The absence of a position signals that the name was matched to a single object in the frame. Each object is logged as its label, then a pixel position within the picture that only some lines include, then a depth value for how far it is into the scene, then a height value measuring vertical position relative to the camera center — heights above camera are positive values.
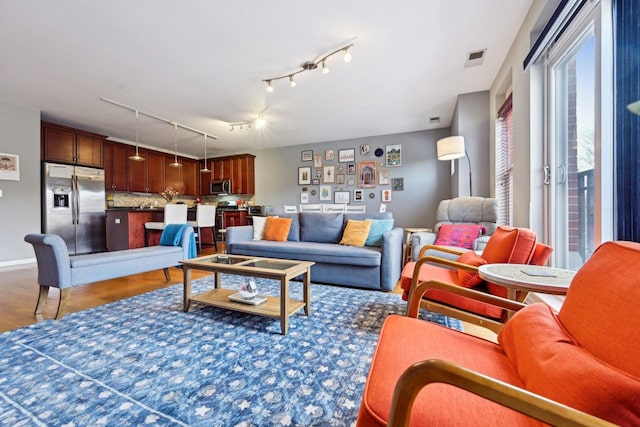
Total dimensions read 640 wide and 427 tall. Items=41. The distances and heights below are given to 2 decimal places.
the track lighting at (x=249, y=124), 4.66 +1.67
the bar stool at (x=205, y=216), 5.02 -0.05
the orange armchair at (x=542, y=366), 0.47 -0.34
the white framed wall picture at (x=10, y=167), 3.77 +0.71
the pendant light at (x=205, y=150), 5.70 +1.57
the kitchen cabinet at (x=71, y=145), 4.38 +1.24
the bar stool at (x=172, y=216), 4.53 -0.04
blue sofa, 2.77 -0.44
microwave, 6.93 +0.73
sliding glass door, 1.35 +0.45
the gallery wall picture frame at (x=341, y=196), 6.03 +0.38
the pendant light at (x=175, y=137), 4.92 +1.65
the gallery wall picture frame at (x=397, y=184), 5.57 +0.60
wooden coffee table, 1.81 -0.49
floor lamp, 3.32 +0.82
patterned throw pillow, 2.76 -0.25
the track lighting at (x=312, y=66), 2.60 +1.64
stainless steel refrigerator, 4.35 +0.16
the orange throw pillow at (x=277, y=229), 3.68 -0.22
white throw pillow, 3.82 -0.20
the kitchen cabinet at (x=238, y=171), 6.85 +1.13
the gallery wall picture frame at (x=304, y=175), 6.38 +0.93
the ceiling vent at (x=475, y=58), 2.75 +1.67
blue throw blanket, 3.12 -0.27
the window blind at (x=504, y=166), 3.11 +0.57
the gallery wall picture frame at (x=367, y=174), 5.79 +0.86
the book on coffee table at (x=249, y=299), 2.01 -0.67
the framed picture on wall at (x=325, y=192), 6.20 +0.49
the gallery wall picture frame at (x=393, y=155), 5.56 +1.22
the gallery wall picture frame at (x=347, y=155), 5.95 +1.31
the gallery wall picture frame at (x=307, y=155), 6.34 +1.40
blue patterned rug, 1.10 -0.83
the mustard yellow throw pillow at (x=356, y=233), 3.21 -0.25
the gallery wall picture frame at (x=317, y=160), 6.25 +1.25
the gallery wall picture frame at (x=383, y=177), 5.68 +0.77
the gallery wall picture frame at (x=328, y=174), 6.13 +0.91
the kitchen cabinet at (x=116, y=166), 5.39 +1.03
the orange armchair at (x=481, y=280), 1.42 -0.38
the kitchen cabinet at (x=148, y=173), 5.86 +0.95
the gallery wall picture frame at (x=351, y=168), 5.94 +1.01
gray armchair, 2.74 -0.04
